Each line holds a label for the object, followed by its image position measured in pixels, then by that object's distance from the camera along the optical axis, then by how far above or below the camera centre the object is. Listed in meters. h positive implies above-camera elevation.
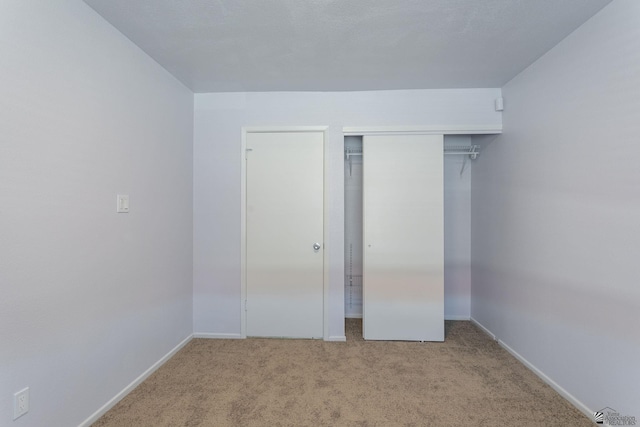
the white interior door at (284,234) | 2.80 -0.17
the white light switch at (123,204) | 1.87 +0.09
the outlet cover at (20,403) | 1.27 -0.87
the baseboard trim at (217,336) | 2.80 -1.21
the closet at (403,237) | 2.71 -0.20
